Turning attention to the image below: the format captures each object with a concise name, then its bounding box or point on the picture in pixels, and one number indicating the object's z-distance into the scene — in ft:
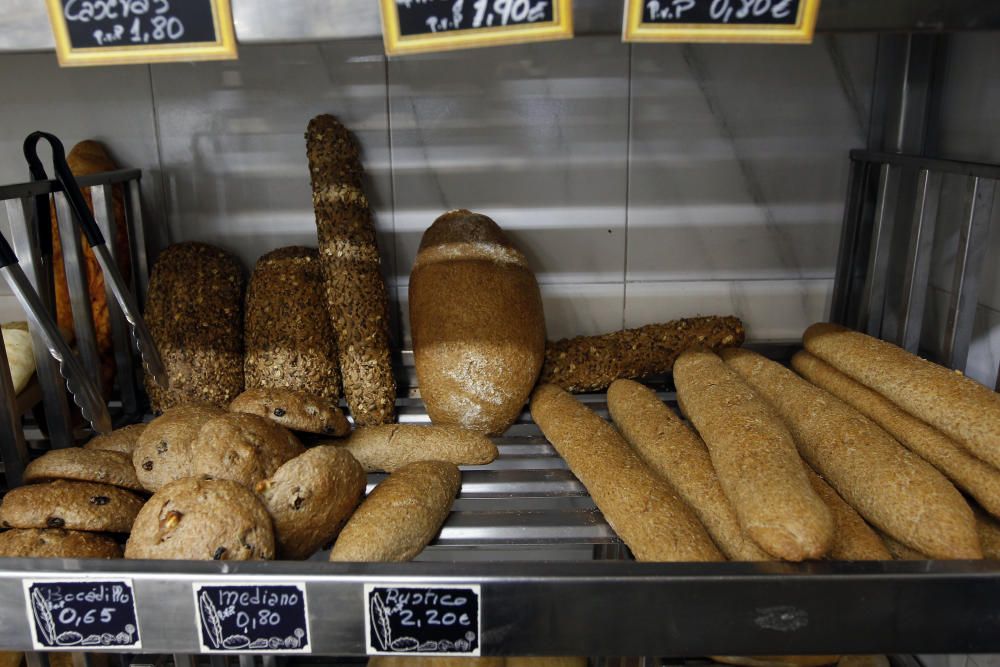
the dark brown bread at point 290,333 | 4.07
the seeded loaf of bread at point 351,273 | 4.06
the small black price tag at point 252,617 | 2.20
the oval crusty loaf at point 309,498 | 2.64
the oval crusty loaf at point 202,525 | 2.35
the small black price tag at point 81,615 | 2.20
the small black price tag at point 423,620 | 2.21
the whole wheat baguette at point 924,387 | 3.01
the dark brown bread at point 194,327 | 4.04
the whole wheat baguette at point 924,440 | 2.84
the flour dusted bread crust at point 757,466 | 2.47
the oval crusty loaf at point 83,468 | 2.91
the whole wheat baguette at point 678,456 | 2.79
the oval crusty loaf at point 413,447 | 3.54
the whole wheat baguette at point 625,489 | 2.73
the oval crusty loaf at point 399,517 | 2.72
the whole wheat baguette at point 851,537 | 2.62
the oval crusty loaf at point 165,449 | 2.94
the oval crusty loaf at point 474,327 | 3.88
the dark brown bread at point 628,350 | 4.30
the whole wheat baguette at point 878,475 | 2.60
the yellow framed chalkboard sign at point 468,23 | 2.21
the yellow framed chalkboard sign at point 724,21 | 2.26
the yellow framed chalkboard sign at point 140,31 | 2.22
